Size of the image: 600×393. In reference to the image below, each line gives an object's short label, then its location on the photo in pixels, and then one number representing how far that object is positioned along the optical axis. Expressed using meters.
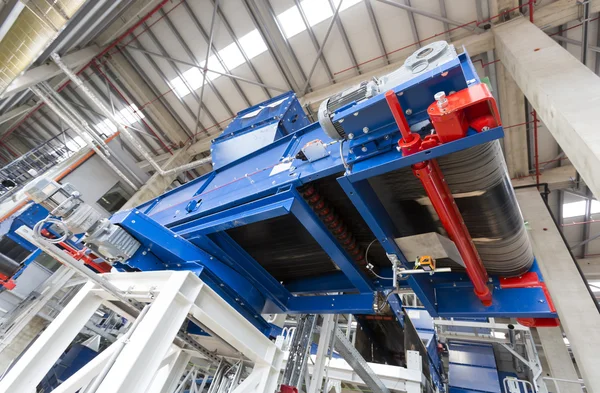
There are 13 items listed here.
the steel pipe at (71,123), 7.14
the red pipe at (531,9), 5.07
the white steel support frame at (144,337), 1.48
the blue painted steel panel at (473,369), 5.02
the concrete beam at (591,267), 8.59
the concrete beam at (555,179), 6.57
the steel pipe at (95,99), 6.92
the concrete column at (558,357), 5.07
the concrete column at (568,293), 3.86
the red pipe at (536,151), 5.97
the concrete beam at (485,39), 4.90
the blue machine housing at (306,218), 1.54
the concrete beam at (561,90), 2.30
